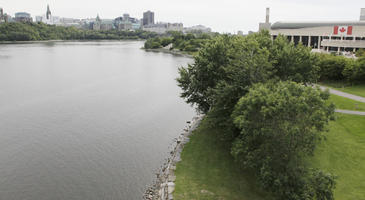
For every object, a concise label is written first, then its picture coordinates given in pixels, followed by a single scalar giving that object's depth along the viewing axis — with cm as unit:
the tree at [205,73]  3503
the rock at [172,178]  2450
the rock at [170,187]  2295
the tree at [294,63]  3256
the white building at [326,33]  8088
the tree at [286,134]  1869
